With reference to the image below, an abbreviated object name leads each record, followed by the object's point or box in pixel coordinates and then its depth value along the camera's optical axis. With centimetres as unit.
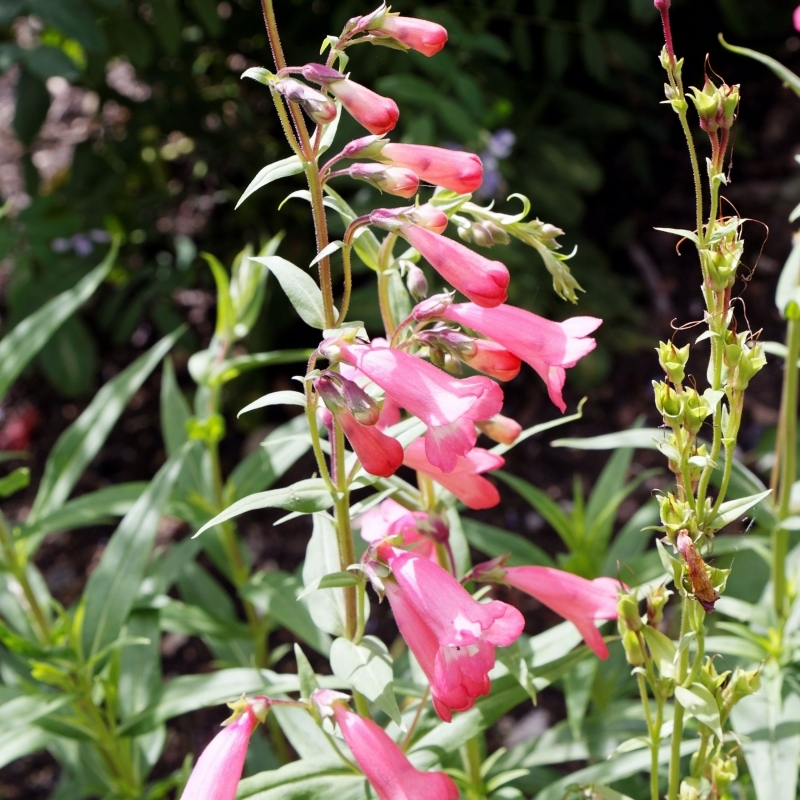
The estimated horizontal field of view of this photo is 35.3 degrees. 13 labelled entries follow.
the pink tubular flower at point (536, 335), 31
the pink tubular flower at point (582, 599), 33
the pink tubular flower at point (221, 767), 30
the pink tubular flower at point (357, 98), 28
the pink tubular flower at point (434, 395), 28
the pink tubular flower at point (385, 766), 31
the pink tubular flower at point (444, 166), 30
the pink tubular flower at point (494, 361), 31
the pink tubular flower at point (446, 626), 29
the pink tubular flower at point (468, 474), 32
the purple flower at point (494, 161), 63
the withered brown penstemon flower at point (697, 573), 26
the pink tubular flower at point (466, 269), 29
